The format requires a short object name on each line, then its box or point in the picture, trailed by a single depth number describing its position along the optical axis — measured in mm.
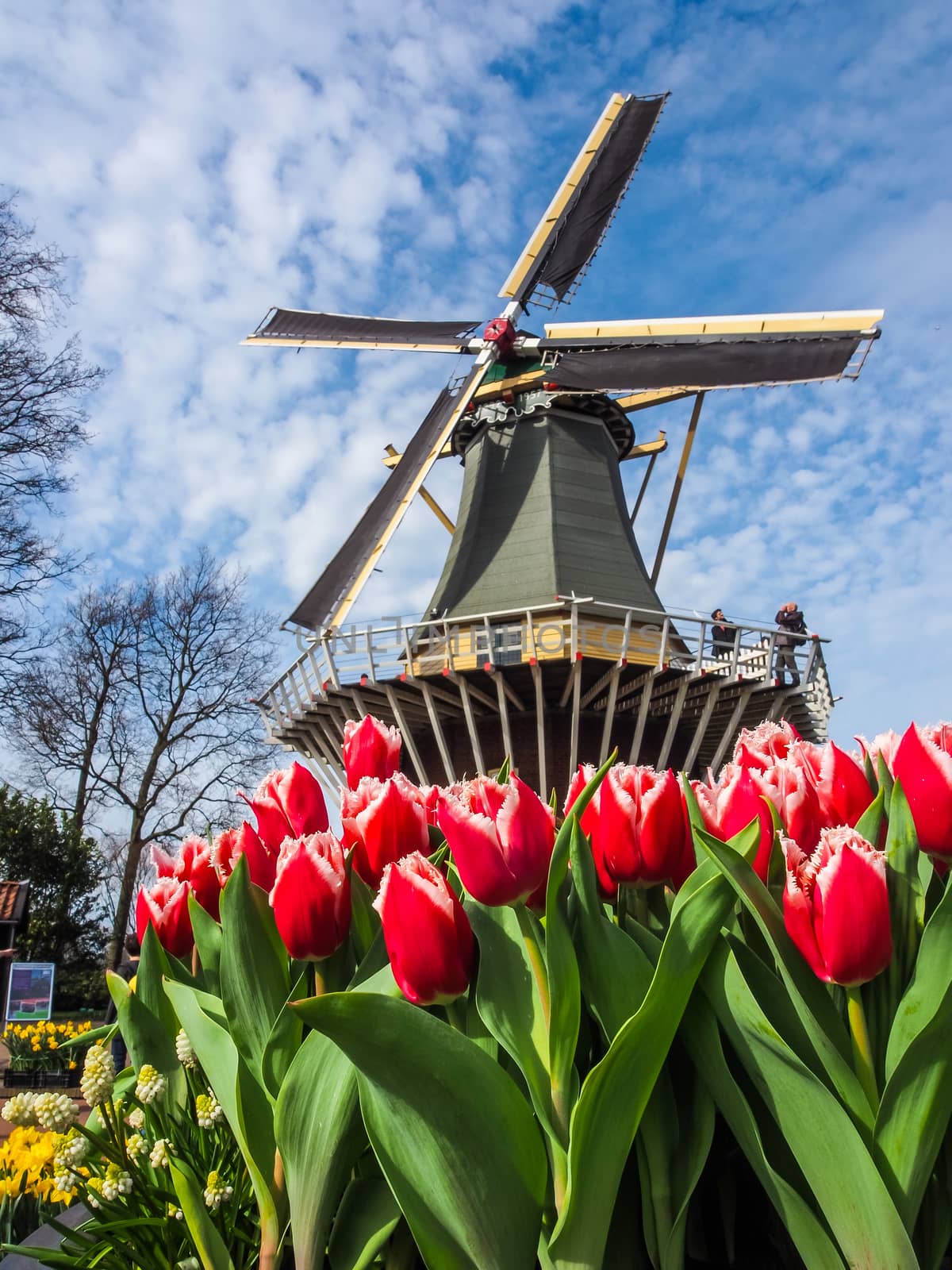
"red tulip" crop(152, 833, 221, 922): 618
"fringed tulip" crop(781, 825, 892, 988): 372
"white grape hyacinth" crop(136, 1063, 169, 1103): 515
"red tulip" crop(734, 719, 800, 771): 554
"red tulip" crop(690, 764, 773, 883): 440
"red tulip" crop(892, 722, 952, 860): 420
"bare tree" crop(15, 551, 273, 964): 19177
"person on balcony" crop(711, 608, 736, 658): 10591
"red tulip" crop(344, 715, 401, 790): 642
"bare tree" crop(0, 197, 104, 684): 10963
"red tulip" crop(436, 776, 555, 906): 414
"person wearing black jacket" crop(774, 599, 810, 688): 10759
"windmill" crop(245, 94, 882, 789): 10771
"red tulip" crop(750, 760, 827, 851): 480
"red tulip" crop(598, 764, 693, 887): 465
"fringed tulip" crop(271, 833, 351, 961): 443
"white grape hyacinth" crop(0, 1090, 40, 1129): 517
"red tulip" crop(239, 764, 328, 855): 555
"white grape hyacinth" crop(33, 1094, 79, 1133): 492
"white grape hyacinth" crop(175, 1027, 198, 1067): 556
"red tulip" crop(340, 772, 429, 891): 511
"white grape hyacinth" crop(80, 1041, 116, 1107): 518
